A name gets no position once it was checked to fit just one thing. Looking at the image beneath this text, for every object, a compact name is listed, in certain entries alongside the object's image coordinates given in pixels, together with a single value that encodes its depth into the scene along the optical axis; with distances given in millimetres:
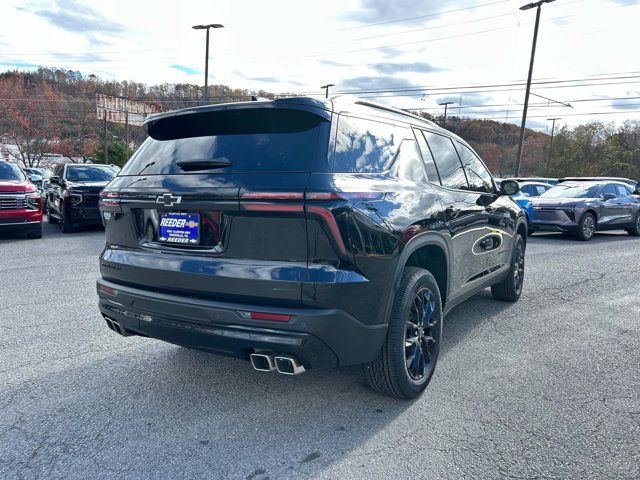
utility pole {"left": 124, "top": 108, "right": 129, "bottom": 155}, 44438
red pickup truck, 9789
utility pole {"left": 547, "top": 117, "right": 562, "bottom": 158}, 59509
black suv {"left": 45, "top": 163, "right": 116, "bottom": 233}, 11453
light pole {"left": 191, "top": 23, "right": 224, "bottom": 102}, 30547
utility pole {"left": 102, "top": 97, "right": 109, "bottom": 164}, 37312
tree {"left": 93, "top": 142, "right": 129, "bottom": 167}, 38594
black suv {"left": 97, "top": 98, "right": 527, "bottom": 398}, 2494
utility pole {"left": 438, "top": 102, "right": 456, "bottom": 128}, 43594
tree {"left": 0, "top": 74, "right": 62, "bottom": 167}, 34344
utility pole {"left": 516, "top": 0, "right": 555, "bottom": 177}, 23672
